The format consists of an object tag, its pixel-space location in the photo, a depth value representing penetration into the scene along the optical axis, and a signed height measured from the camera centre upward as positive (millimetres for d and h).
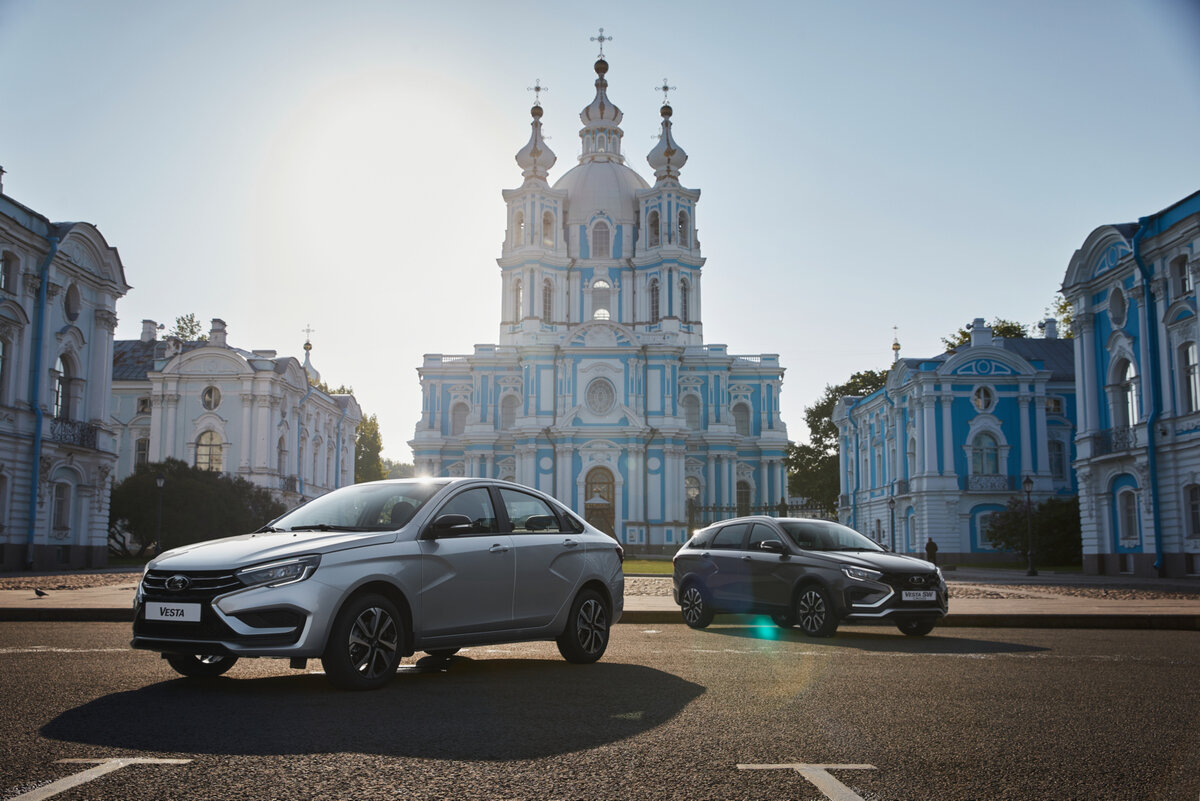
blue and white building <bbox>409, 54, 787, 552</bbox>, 62094 +9845
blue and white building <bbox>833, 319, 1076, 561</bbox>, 49406 +4414
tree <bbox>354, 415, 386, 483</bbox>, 101375 +7798
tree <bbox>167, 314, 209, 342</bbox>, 79875 +14872
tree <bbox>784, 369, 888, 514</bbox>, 74500 +5845
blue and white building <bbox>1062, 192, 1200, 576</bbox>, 31266 +4424
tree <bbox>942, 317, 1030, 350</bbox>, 69375 +13052
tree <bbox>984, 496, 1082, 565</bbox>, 45500 +397
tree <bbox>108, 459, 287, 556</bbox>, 42719 +1160
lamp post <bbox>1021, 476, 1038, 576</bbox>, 35006 +901
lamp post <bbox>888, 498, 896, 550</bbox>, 54959 +667
